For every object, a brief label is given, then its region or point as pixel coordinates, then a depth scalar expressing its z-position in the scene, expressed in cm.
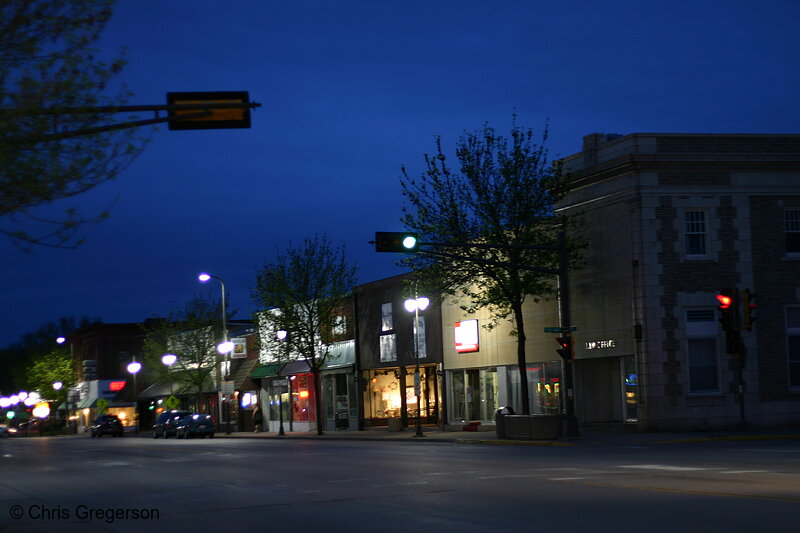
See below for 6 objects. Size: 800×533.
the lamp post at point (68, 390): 10458
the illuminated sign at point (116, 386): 9838
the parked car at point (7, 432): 9821
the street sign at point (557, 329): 3253
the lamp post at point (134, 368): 8556
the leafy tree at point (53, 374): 10556
